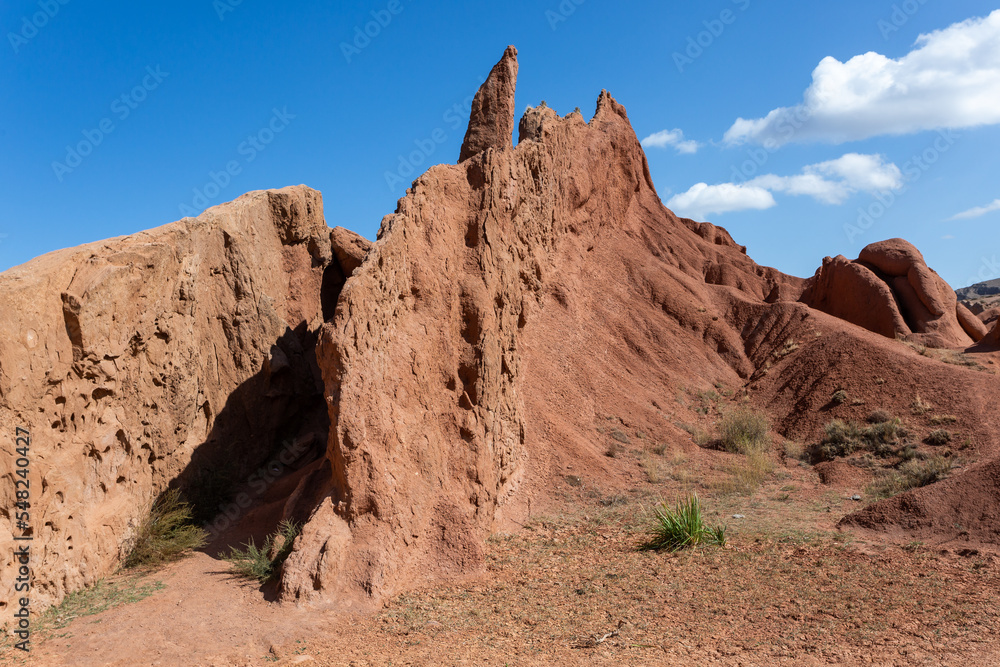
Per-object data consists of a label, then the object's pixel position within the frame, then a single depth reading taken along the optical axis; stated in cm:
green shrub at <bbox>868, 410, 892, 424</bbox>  1825
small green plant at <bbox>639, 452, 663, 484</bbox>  1466
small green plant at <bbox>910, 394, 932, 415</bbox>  1827
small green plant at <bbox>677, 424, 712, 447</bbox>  1795
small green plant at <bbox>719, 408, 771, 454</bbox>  1755
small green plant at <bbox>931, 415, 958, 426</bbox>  1742
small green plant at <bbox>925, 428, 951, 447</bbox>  1672
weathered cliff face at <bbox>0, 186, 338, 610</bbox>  835
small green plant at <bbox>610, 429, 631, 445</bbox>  1642
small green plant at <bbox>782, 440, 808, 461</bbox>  1773
